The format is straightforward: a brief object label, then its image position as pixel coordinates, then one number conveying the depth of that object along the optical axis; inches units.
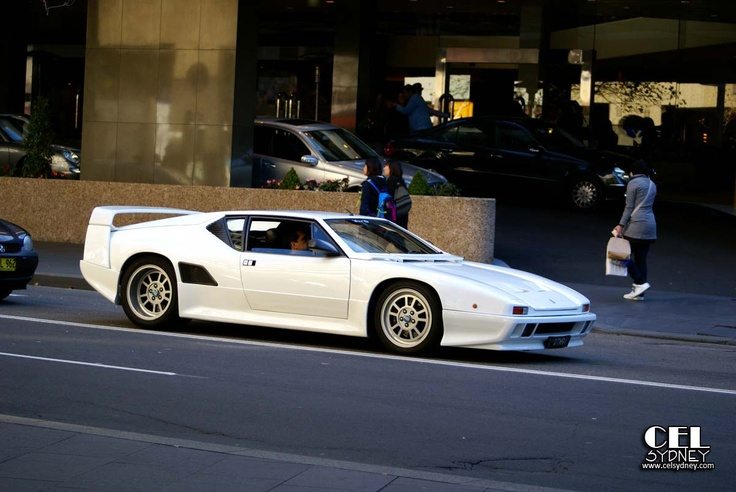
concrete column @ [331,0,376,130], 1316.4
